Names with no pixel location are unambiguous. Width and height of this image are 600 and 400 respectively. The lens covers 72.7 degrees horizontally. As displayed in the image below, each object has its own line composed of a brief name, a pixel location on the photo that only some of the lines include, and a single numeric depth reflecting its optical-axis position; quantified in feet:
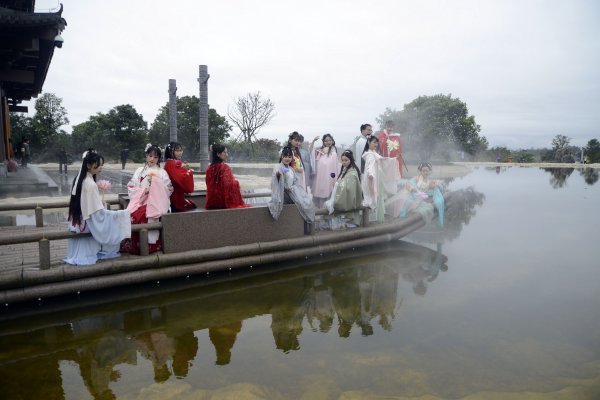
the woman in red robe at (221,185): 20.59
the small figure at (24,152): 74.84
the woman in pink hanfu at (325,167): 29.07
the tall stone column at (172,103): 79.46
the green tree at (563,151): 174.19
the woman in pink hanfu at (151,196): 18.81
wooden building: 33.22
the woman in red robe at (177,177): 20.43
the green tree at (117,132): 123.13
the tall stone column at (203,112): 70.69
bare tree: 142.72
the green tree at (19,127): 120.37
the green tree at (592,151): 167.77
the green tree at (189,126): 122.01
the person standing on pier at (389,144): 32.27
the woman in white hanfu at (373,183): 26.48
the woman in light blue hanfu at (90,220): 16.70
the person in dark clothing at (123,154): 85.85
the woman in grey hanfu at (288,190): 21.25
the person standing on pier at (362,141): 29.43
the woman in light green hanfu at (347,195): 24.73
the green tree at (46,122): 125.59
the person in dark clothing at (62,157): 77.59
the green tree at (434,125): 133.08
